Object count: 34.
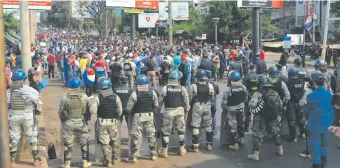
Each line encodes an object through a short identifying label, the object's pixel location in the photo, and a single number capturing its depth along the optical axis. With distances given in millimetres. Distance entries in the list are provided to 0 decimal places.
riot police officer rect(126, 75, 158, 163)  8031
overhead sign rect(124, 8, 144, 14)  33278
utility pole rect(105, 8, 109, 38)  54403
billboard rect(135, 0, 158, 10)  30011
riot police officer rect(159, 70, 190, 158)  8391
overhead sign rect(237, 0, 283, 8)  21672
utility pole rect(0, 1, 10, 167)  6219
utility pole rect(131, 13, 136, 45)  37500
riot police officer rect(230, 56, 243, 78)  15289
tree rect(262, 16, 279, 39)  51406
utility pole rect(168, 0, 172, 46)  29725
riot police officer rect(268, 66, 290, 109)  8930
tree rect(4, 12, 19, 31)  37591
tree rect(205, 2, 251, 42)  47125
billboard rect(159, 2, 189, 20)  40594
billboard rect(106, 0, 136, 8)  28089
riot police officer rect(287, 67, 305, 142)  9500
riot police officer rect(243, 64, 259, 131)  9484
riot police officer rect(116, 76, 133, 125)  8414
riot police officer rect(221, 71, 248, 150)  8797
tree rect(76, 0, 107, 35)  53275
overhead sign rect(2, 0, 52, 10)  16172
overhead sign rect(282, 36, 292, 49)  33031
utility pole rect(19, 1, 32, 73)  12375
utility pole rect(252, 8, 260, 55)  21047
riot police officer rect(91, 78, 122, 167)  7754
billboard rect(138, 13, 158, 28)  51125
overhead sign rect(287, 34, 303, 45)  40594
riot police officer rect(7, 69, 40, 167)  7488
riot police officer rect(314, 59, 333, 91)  10488
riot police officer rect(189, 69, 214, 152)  8742
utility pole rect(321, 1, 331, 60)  19531
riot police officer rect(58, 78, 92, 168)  7551
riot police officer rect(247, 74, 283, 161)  8281
